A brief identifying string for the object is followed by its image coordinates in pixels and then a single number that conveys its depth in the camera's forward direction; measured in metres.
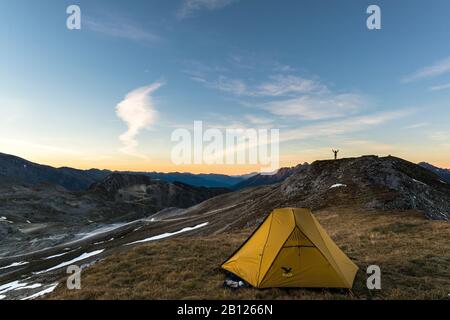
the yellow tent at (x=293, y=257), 13.84
